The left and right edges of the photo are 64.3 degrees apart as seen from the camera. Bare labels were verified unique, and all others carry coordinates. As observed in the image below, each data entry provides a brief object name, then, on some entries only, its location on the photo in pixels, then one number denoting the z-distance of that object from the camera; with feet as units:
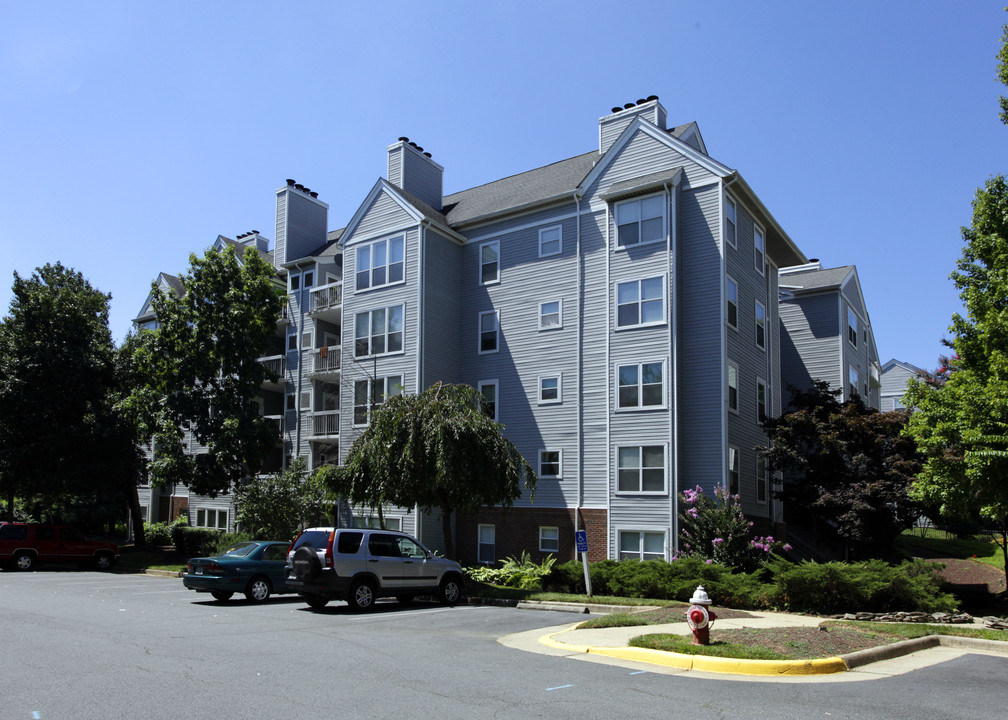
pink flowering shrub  70.59
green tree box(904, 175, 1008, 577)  53.78
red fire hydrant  36.47
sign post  60.23
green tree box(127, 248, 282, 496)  107.96
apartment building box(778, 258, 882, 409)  113.09
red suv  95.25
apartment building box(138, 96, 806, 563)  84.69
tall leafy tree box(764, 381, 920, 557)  76.23
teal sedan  61.67
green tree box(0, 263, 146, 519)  112.37
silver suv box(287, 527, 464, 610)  55.36
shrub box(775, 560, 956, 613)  55.36
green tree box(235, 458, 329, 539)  95.61
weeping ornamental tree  71.36
